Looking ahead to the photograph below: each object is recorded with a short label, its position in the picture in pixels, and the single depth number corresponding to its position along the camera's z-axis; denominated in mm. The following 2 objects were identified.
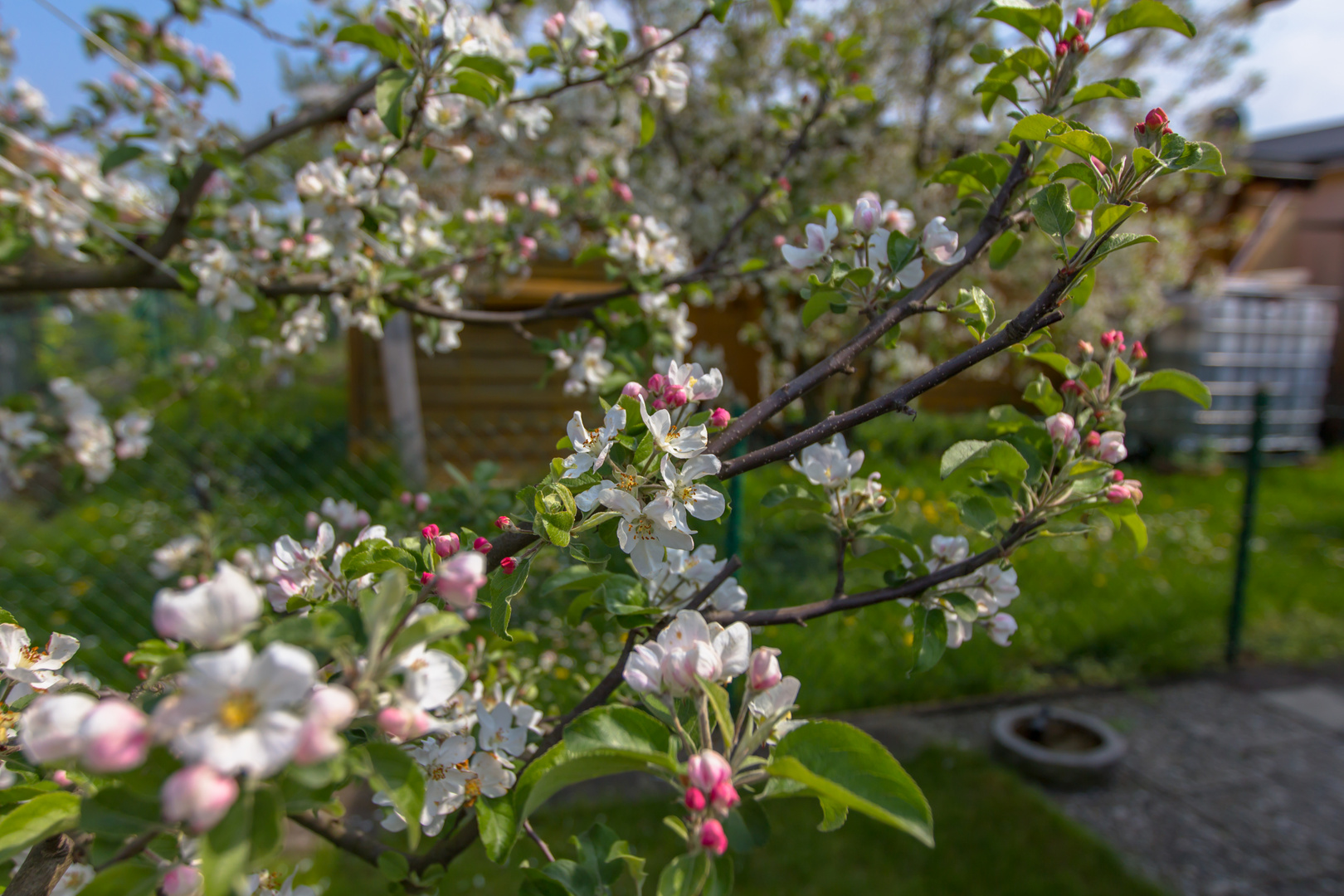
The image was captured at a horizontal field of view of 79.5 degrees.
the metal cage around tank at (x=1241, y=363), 7879
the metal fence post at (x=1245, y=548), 4004
